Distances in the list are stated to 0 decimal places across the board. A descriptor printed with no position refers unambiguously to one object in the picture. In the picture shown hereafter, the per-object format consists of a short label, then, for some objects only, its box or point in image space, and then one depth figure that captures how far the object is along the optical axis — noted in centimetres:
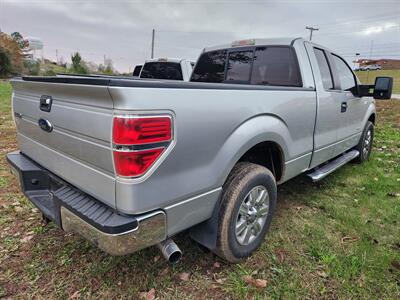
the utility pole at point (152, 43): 3654
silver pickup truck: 164
